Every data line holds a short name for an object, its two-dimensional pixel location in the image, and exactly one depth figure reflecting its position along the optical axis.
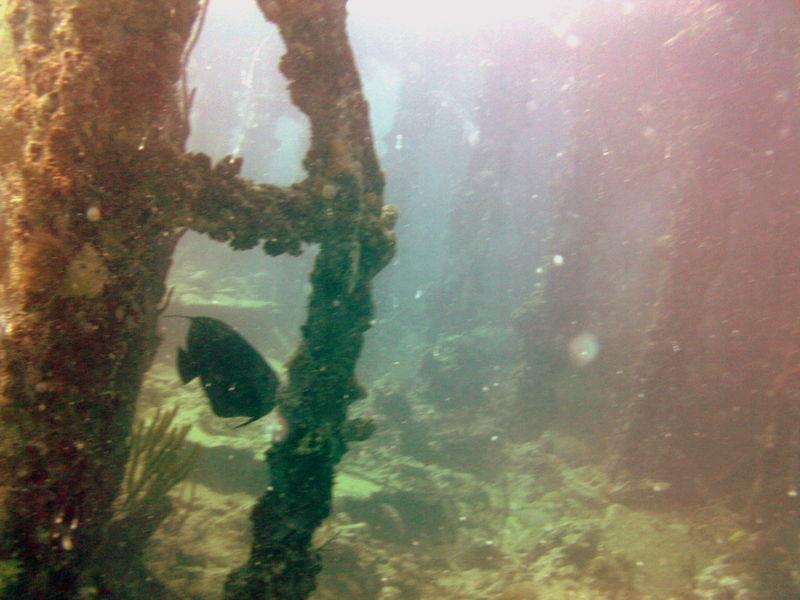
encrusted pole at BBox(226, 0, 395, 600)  4.43
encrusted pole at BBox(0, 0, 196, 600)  2.93
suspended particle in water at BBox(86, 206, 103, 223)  3.00
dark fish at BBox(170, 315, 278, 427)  3.55
